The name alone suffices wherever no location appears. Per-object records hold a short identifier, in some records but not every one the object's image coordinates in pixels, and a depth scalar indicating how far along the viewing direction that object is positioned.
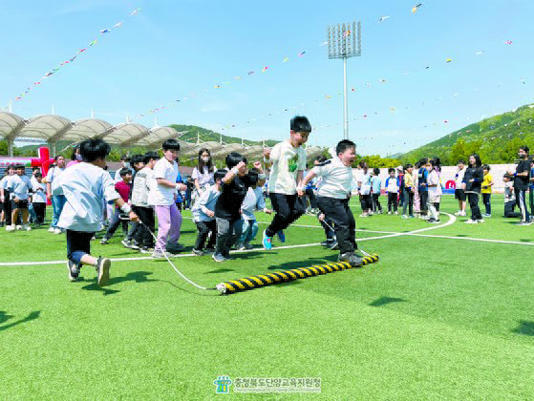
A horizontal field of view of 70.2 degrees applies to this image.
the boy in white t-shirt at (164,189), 6.37
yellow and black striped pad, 4.17
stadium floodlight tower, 38.79
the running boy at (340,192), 5.71
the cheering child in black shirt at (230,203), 5.89
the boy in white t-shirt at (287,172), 5.48
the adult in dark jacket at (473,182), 11.57
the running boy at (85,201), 4.53
